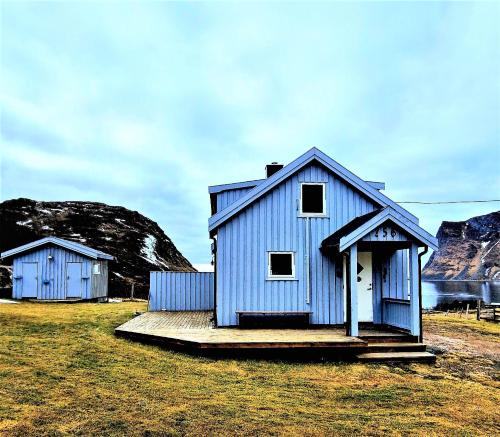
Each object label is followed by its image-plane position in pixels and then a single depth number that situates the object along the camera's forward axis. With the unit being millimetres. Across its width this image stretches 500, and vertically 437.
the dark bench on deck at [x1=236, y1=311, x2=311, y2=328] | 12898
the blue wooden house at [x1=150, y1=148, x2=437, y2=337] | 13023
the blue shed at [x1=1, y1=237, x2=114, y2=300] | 23844
